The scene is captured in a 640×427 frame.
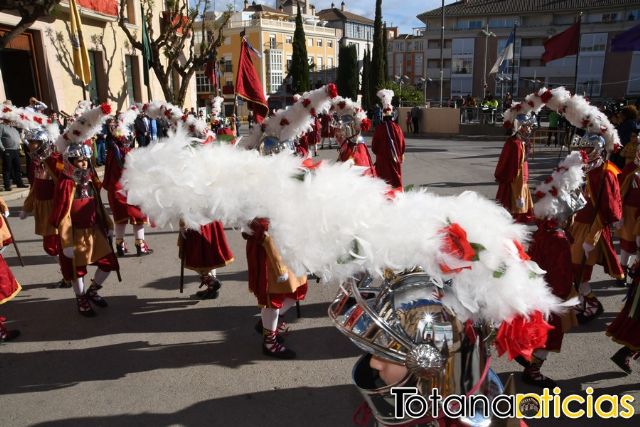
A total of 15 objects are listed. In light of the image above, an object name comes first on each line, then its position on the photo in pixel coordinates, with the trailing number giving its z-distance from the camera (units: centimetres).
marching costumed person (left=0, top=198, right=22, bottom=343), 454
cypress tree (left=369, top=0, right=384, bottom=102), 3322
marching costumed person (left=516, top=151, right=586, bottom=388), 356
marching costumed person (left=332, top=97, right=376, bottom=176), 681
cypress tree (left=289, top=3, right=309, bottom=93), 4400
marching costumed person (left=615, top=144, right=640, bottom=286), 550
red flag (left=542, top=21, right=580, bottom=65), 1281
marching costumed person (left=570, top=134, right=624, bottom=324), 482
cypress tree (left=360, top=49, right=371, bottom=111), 3774
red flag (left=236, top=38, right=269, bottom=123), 554
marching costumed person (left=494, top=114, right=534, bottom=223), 658
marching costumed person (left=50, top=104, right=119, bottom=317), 487
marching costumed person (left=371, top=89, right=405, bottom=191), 784
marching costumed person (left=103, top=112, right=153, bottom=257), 684
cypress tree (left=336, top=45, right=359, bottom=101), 4912
